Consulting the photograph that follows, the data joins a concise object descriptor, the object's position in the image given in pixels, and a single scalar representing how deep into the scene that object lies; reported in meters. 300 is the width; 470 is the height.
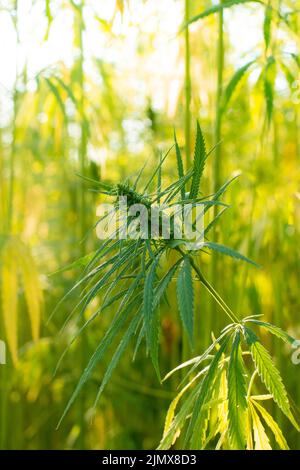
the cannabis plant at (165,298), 0.78
